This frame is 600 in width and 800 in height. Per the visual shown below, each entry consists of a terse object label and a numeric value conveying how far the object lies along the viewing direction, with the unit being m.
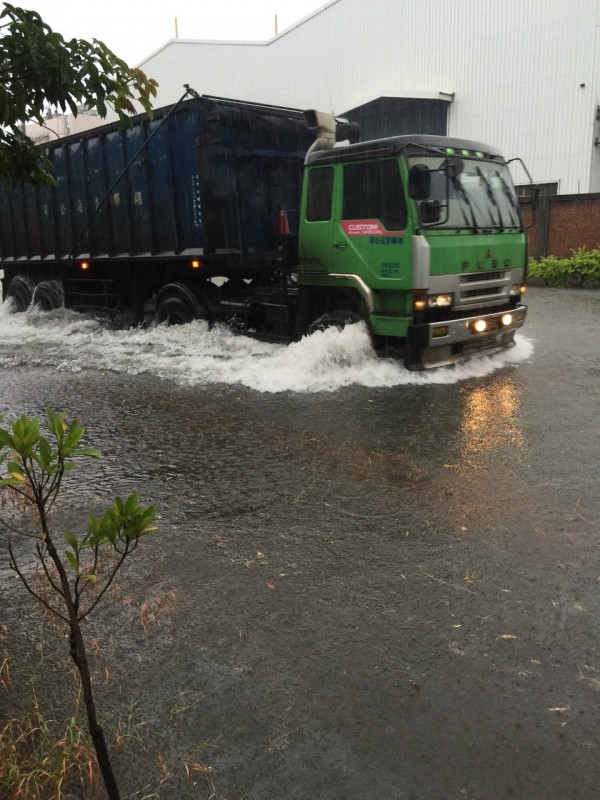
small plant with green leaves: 1.74
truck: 7.50
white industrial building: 21.41
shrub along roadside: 18.53
